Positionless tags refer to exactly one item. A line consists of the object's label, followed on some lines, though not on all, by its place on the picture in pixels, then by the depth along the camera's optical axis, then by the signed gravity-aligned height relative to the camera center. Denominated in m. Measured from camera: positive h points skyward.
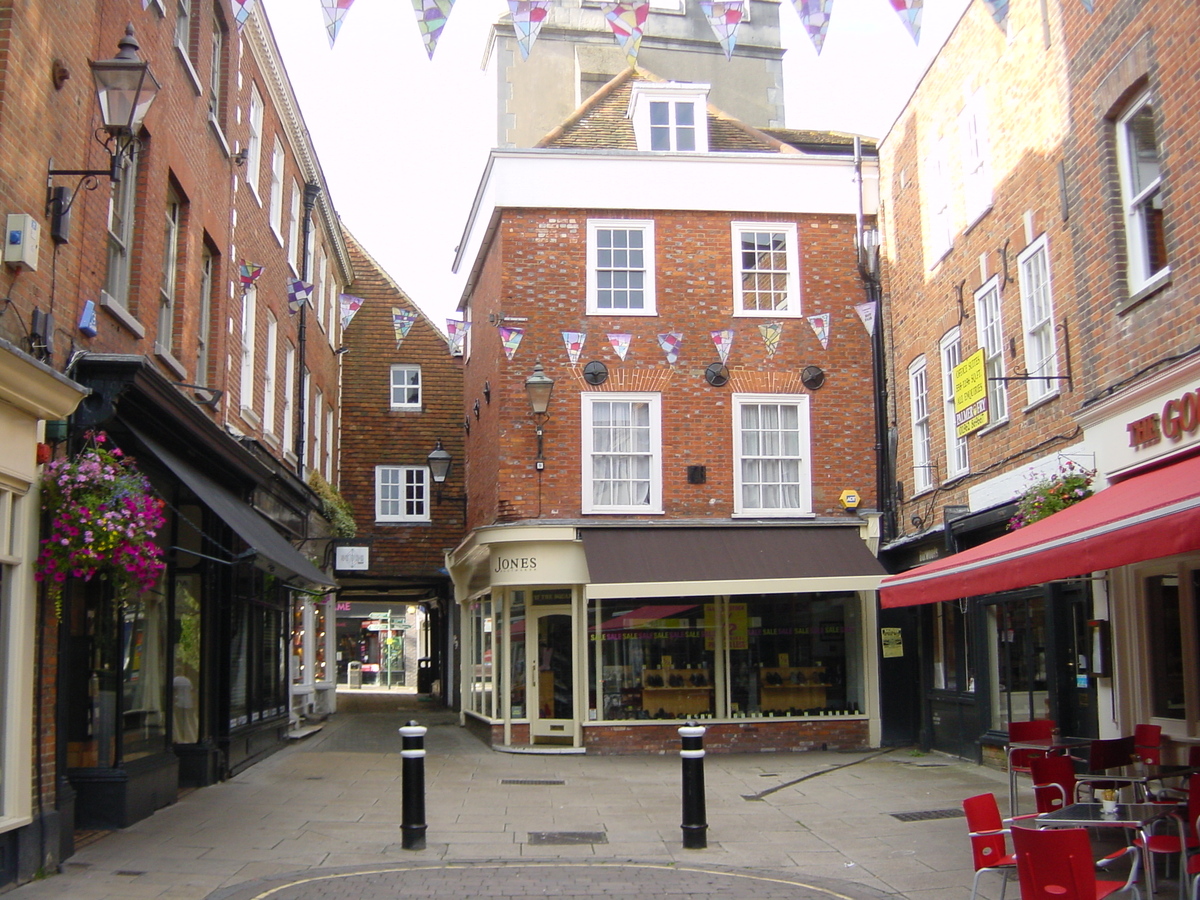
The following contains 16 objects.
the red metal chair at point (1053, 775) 8.90 -1.29
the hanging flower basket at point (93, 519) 8.52 +0.67
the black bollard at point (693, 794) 10.21 -1.59
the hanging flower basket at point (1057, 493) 11.34 +1.02
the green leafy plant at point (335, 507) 22.11 +1.98
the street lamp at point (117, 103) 8.99 +3.85
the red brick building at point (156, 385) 8.52 +2.05
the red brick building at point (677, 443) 18.11 +2.50
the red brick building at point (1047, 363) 10.02 +2.55
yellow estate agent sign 14.91 +2.59
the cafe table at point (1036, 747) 9.80 -1.23
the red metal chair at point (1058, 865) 5.59 -1.23
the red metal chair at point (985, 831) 6.99 -1.32
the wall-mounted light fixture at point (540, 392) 17.77 +3.17
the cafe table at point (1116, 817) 6.86 -1.28
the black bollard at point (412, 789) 10.14 -1.51
